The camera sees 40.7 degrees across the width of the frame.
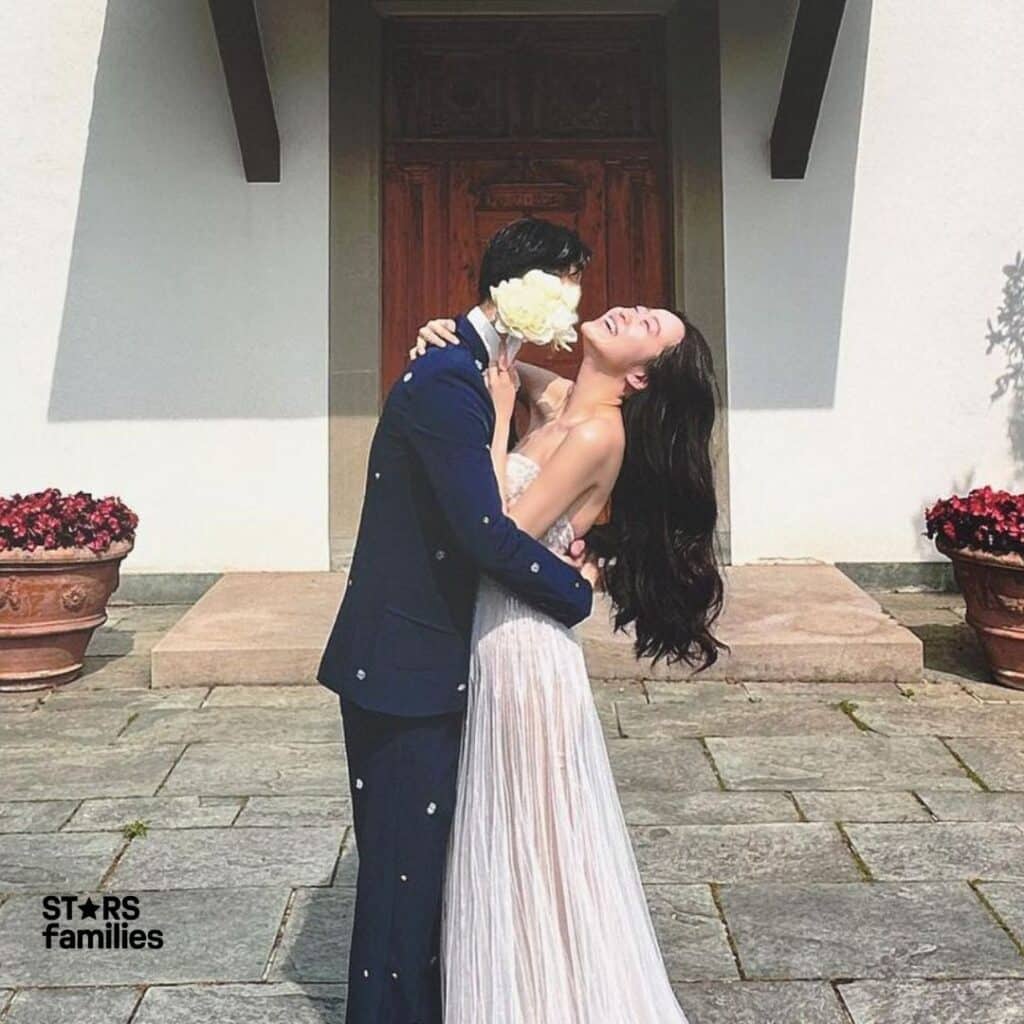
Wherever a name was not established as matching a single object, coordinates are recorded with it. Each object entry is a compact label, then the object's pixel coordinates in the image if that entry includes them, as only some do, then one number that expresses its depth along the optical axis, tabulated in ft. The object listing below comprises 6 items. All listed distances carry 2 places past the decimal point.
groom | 7.12
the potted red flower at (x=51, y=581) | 17.49
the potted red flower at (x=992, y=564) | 17.01
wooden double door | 22.97
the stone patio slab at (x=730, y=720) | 15.64
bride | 7.63
